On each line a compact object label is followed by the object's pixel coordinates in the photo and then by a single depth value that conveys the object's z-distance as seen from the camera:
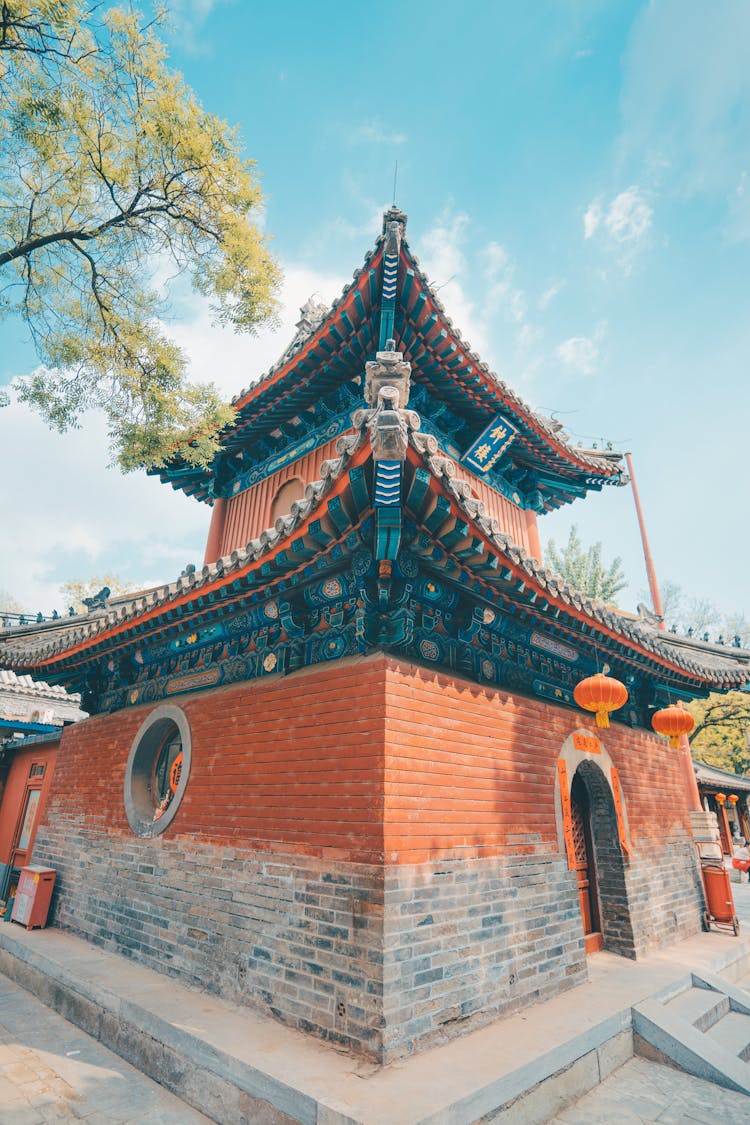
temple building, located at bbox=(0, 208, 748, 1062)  3.75
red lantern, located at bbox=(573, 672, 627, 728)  5.36
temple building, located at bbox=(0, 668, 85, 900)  9.84
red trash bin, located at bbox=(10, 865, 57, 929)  6.95
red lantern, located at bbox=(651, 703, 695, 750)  6.68
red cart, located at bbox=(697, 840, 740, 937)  8.17
